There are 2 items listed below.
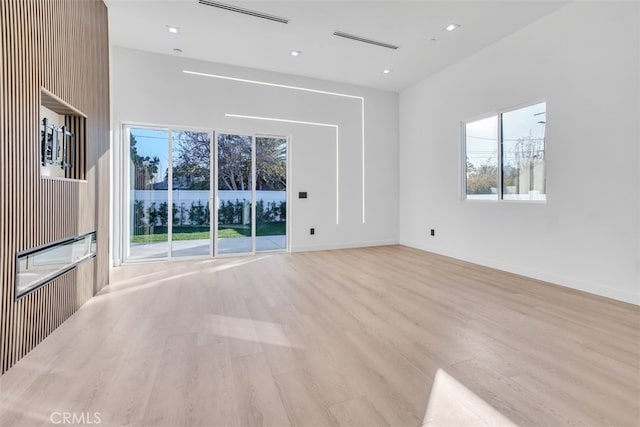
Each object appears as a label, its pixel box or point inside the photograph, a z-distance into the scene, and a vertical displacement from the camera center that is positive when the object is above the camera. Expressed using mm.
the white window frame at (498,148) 4109 +996
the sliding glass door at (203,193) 5152 +256
